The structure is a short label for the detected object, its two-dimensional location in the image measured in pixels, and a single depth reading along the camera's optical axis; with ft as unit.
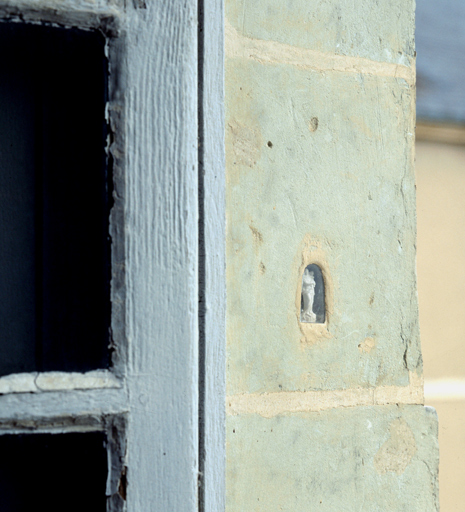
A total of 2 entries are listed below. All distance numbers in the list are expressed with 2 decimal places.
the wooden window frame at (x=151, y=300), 5.16
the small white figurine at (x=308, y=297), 5.80
